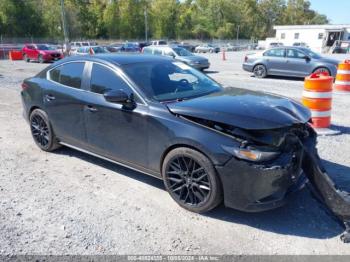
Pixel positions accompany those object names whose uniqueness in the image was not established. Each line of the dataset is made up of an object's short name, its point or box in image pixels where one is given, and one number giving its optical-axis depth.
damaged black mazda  3.25
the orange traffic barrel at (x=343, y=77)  10.76
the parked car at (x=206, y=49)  52.89
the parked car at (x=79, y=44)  38.93
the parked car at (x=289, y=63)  13.73
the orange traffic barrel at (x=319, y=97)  6.20
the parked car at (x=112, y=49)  30.18
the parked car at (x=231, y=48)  66.00
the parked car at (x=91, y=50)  23.25
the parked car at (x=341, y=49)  44.38
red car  26.61
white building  61.81
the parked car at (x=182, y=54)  17.27
